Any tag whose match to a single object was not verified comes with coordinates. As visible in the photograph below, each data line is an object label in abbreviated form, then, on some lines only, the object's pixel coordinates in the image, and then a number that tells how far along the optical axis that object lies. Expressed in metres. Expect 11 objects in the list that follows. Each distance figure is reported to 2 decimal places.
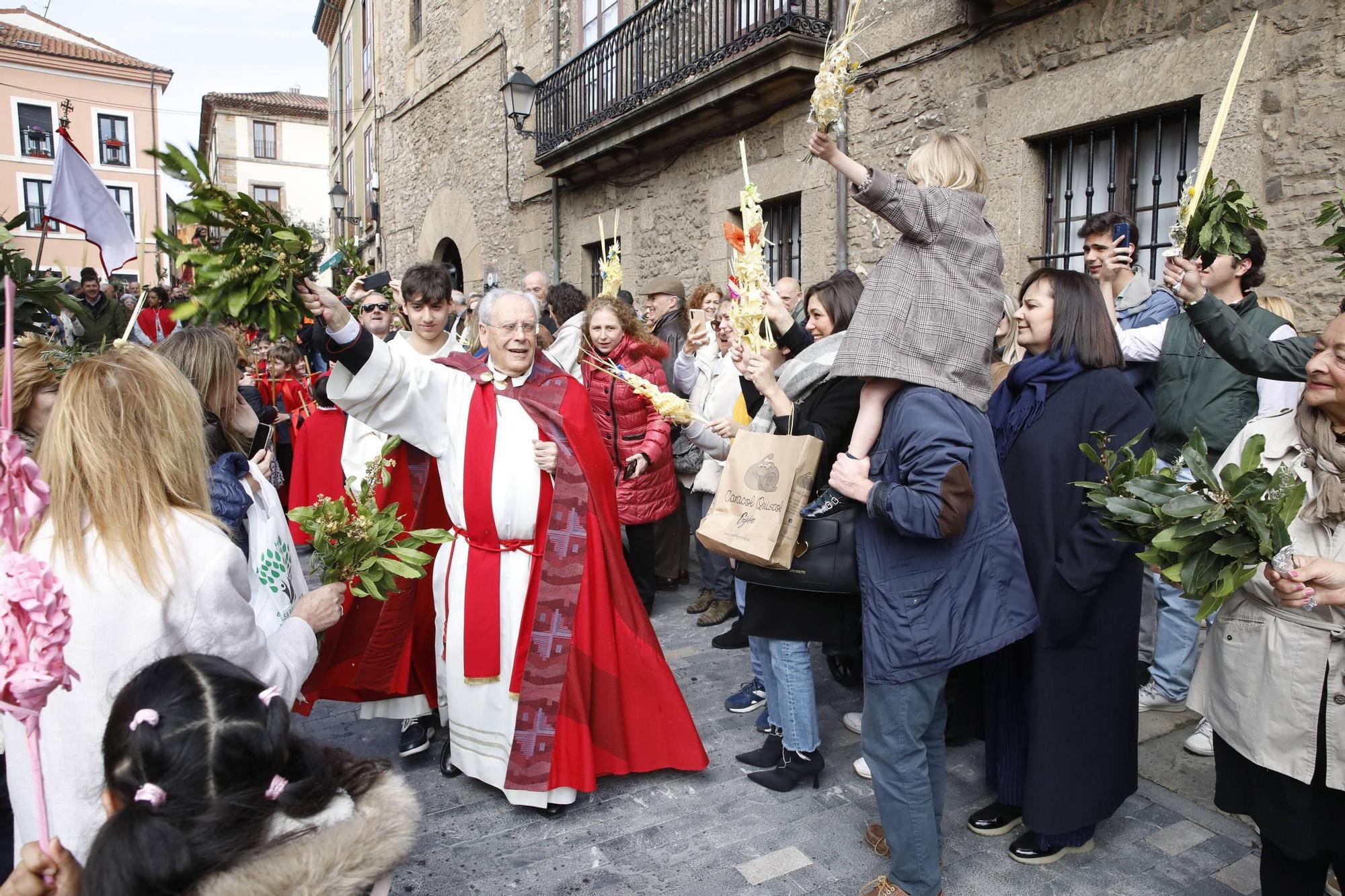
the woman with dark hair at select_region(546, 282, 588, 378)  5.14
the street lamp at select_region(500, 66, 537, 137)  11.60
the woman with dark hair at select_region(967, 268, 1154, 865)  2.65
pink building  34.22
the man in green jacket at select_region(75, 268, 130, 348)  7.73
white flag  4.15
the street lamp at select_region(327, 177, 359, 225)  21.80
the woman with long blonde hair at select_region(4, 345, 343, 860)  1.63
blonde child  2.33
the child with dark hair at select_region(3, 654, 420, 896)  1.25
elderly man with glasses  3.23
